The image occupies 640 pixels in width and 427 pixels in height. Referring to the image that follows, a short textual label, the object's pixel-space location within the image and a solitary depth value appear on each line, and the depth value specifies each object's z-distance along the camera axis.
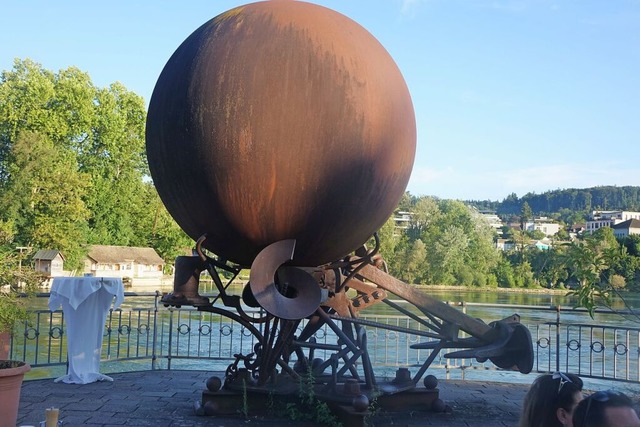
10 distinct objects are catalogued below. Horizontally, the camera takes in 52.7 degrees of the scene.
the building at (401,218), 79.47
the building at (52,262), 39.81
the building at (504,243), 133.70
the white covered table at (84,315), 7.83
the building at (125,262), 44.56
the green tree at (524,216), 175.25
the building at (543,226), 185.38
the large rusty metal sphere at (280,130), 4.78
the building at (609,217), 172.25
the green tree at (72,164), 38.09
